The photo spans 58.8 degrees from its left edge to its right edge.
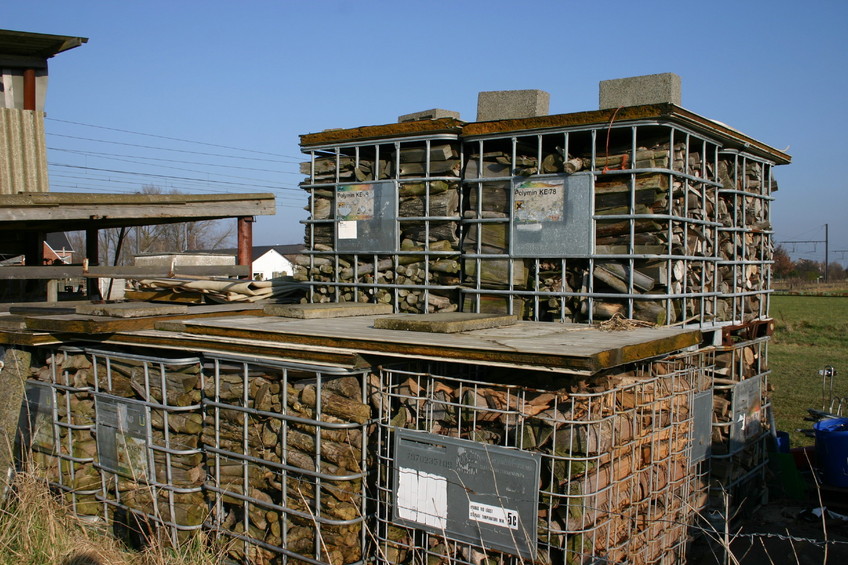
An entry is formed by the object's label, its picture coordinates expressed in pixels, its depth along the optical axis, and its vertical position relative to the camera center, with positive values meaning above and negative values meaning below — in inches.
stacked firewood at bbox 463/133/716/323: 296.0 +5.9
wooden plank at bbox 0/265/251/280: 370.3 -9.0
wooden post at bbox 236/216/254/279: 416.2 +8.3
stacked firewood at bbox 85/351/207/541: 252.4 -65.9
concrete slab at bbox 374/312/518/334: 246.5 -22.5
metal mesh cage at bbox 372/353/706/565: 198.2 -52.9
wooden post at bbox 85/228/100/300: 500.8 +3.5
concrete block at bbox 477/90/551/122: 343.9 +70.8
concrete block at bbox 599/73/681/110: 322.7 +72.3
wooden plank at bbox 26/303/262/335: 262.8 -24.9
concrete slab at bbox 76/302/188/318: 281.6 -21.9
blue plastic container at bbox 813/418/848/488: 329.1 -87.0
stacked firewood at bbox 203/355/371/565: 218.5 -62.2
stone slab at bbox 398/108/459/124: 359.6 +68.3
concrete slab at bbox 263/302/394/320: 308.2 -23.2
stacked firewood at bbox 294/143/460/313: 346.6 +7.4
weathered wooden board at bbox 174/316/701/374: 190.9 -25.3
